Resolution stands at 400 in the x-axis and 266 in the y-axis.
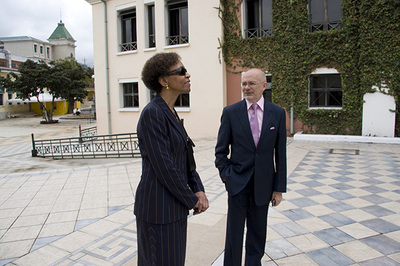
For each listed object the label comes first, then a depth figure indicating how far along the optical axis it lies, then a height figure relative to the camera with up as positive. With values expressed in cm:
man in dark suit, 247 -46
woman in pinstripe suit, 183 -42
